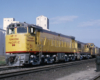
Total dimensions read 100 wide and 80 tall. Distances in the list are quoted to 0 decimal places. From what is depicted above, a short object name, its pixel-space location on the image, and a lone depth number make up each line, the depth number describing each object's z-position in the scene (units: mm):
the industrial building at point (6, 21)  91812
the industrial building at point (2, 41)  58312
